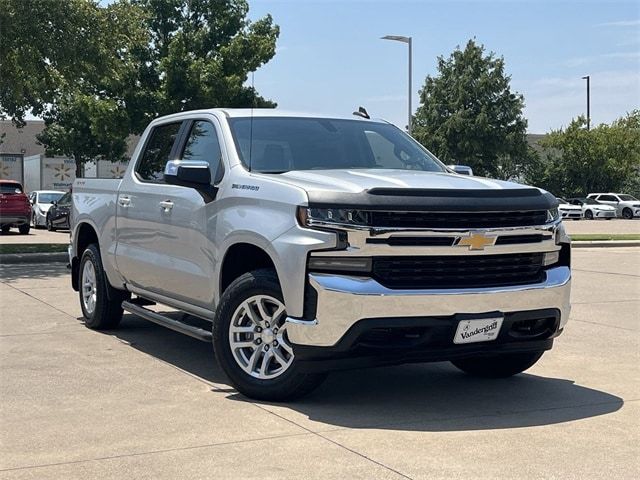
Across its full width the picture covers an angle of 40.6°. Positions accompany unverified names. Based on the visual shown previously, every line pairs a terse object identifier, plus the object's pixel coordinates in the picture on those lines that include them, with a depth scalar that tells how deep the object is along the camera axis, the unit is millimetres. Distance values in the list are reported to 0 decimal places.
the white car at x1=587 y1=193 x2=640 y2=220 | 49156
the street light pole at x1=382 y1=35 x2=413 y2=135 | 29812
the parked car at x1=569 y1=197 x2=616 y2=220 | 48656
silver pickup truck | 5219
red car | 26531
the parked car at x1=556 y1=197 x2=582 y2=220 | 47906
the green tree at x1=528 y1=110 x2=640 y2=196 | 56531
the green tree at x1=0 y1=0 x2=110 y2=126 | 17328
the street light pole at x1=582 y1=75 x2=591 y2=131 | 58991
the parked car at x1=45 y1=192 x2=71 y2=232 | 28594
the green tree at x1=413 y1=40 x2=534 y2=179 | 51219
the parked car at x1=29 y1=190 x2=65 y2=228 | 30922
